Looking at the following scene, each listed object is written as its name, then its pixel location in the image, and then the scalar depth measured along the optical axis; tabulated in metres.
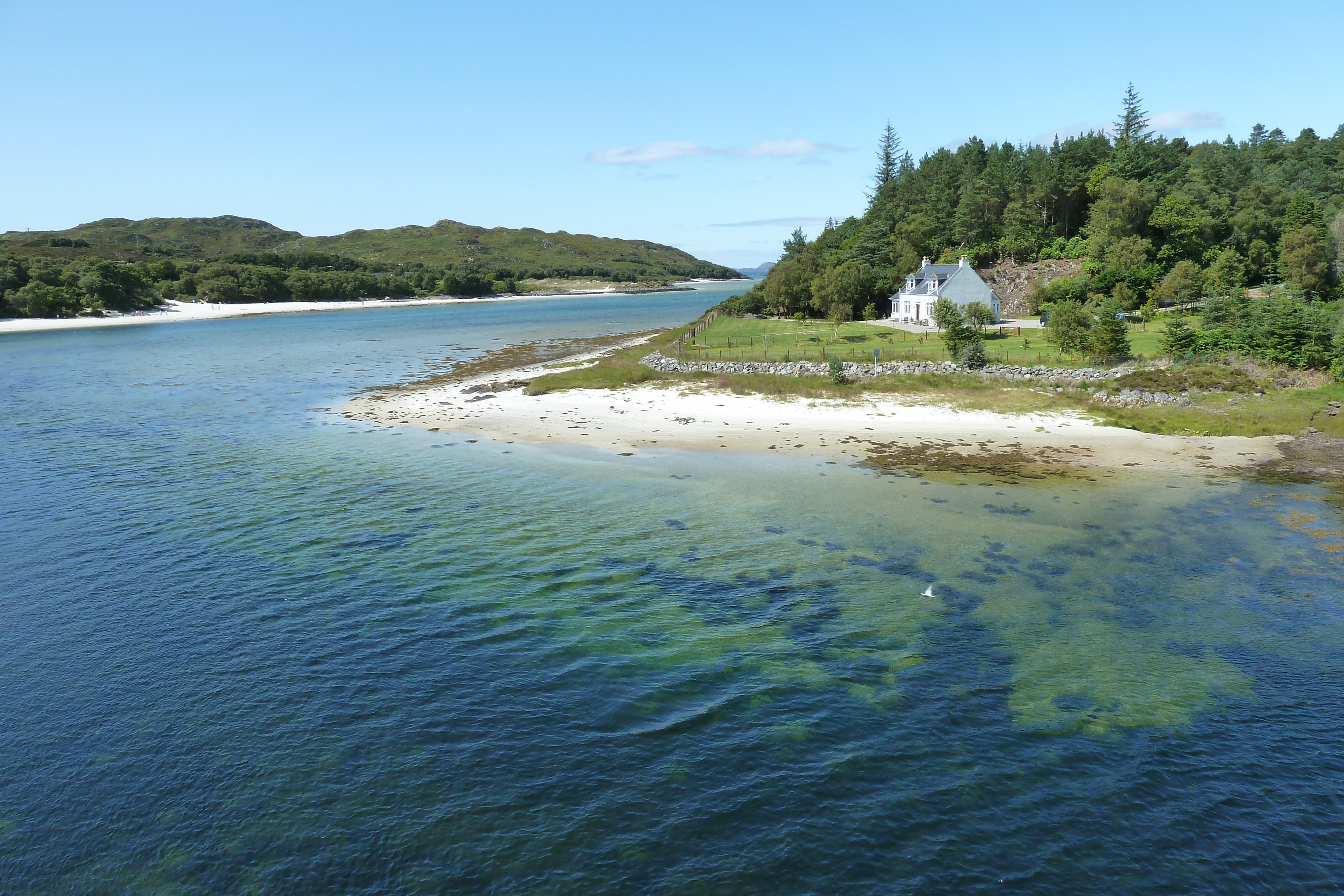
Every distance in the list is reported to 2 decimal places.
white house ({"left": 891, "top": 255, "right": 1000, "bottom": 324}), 80.81
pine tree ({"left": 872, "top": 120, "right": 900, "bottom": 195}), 173.50
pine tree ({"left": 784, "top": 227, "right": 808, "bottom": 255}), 147.62
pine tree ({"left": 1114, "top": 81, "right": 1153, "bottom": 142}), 127.56
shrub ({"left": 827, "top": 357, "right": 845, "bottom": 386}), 53.72
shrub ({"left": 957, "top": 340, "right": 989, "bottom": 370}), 53.00
